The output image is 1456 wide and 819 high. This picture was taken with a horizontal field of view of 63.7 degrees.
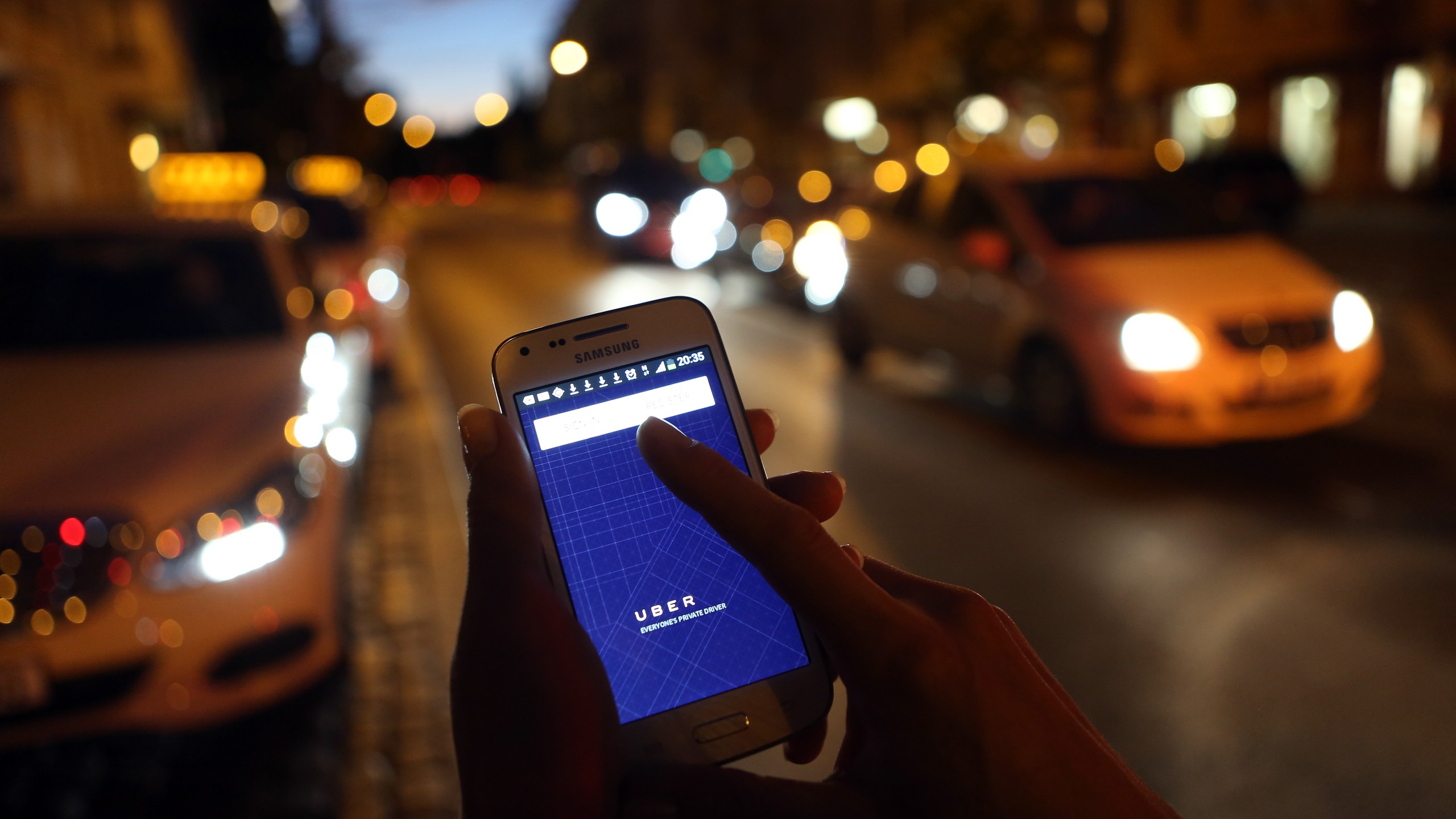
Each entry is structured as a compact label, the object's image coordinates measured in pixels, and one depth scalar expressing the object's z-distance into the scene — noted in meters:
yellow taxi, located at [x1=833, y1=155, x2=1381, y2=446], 6.57
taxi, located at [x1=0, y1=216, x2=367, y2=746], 3.24
